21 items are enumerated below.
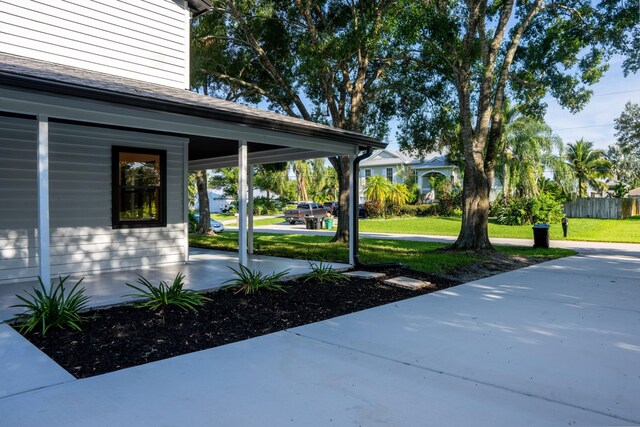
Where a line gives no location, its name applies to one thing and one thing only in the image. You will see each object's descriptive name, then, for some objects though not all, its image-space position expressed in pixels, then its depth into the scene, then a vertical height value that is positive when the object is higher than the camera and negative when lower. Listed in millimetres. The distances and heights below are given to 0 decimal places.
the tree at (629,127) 48750 +9572
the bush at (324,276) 7387 -1145
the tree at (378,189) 29438 +1470
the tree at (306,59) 12211 +4858
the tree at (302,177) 44656 +3470
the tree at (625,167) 60472 +6267
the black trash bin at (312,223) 23938 -705
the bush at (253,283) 6348 -1119
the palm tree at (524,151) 25047 +3530
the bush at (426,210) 28712 +24
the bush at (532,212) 21594 -87
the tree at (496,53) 10711 +4250
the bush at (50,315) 4484 -1139
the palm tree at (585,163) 35094 +3904
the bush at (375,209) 29703 +96
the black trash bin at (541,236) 13109 -794
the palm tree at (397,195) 29531 +1060
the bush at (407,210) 29694 +25
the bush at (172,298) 5344 -1130
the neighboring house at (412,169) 33759 +3607
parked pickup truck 28766 -107
